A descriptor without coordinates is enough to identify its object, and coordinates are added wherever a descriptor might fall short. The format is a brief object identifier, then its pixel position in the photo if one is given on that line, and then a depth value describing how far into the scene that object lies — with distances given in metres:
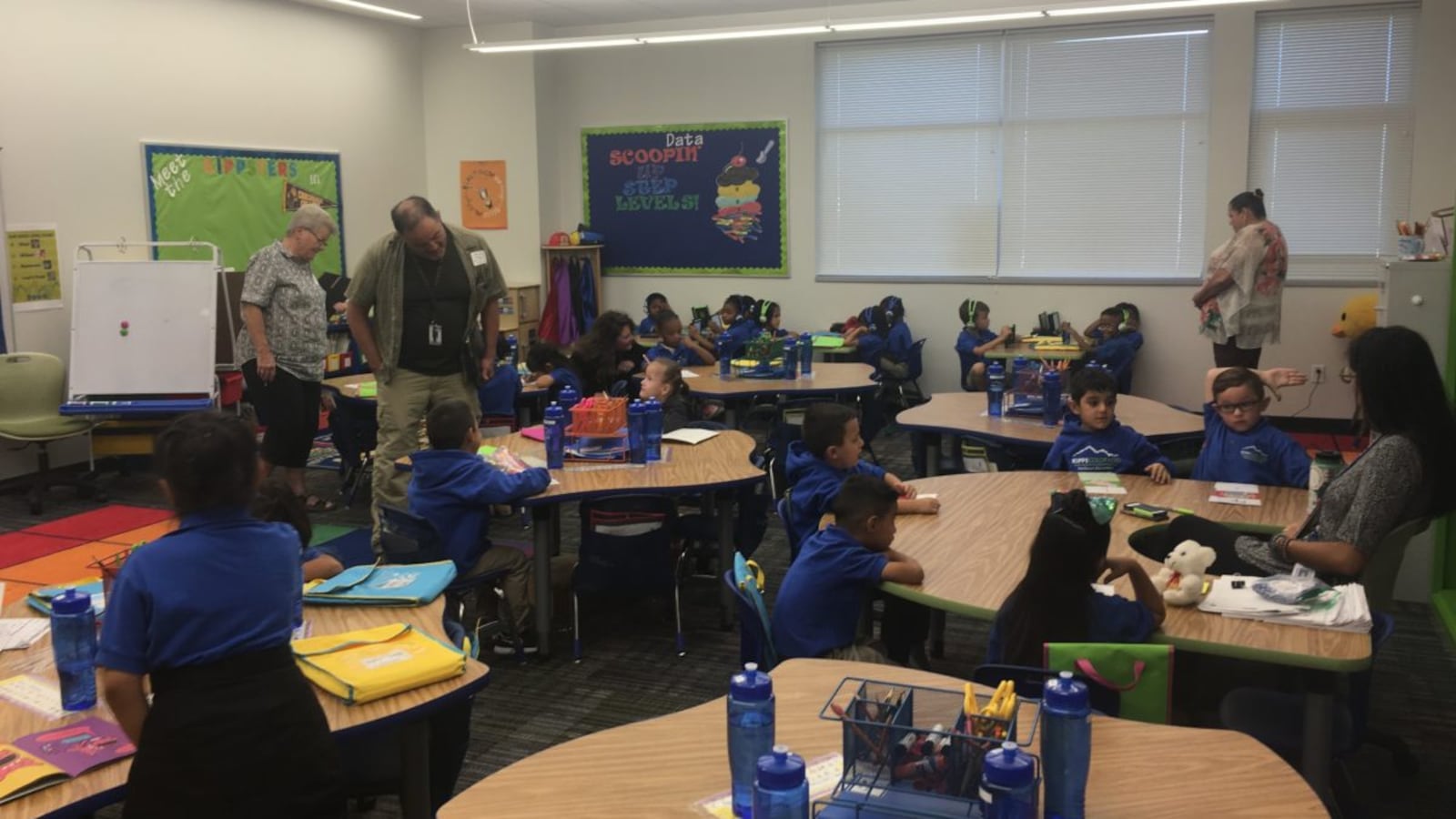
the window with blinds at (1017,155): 9.58
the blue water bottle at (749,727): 1.89
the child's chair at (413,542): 4.05
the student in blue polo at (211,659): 2.03
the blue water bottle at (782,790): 1.57
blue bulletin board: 10.80
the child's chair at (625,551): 4.69
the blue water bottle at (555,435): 4.59
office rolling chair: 7.19
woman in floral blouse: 7.54
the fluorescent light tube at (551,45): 8.47
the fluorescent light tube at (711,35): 7.88
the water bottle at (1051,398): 5.34
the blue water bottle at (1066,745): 1.77
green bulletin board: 8.59
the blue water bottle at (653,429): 4.71
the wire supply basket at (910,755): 1.68
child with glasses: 4.27
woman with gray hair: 6.43
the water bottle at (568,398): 5.17
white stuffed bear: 2.90
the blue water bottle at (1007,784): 1.57
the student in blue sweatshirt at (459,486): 4.11
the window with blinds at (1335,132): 8.97
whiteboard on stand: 7.61
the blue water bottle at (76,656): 2.34
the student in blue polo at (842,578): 3.09
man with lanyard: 5.36
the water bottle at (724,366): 7.13
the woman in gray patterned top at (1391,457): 3.20
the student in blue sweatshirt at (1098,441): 4.53
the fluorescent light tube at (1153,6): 6.93
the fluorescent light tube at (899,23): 7.70
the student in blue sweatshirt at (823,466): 4.01
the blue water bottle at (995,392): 5.64
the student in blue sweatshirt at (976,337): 9.42
